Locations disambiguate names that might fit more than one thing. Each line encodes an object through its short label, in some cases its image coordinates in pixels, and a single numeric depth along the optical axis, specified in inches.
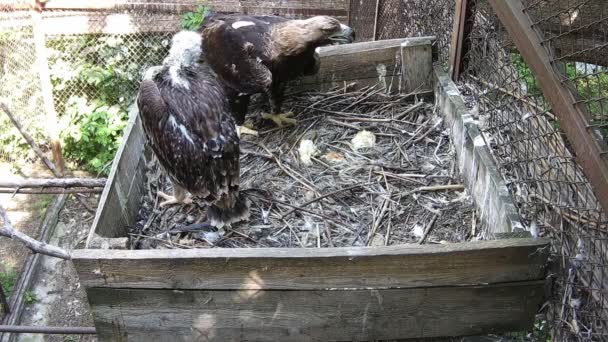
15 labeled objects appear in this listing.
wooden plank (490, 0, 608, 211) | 85.3
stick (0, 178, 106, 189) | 130.8
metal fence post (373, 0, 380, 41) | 230.5
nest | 126.9
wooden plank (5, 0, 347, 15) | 259.0
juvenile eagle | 125.0
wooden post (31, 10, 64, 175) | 249.9
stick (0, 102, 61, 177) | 203.2
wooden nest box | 101.7
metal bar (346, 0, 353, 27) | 252.8
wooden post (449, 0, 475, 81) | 148.3
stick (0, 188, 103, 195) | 139.4
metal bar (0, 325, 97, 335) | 123.2
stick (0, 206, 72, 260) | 113.5
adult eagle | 161.3
